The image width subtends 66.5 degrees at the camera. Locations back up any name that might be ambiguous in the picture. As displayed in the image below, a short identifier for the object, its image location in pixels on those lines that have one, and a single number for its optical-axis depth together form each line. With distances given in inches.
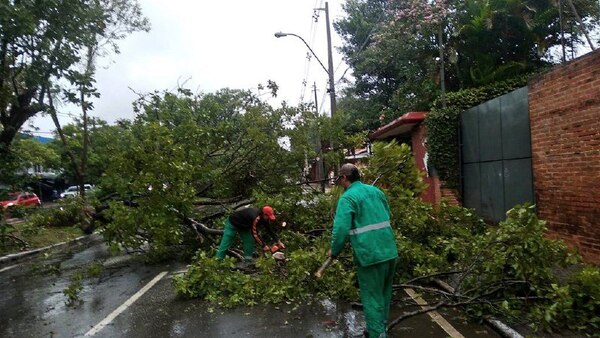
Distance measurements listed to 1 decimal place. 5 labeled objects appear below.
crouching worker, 314.2
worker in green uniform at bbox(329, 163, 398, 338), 166.2
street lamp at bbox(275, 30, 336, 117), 673.6
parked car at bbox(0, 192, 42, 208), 441.5
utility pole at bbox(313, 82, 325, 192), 430.9
